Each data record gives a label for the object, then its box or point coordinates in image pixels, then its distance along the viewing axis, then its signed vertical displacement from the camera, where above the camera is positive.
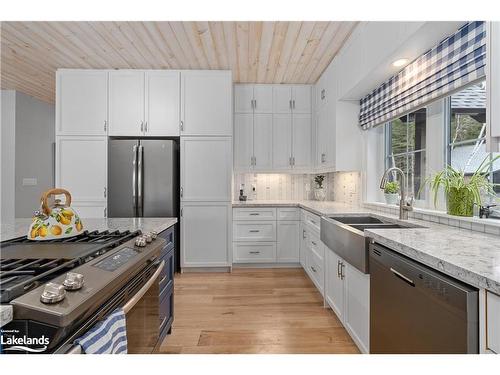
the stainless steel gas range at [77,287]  0.66 -0.30
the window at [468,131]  1.83 +0.37
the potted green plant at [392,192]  2.59 -0.06
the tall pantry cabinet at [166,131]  3.60 +0.66
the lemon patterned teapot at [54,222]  1.38 -0.19
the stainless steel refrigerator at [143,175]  3.41 +0.10
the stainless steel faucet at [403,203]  2.01 -0.13
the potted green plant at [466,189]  1.67 -0.02
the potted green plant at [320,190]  4.23 -0.08
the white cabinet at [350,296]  1.73 -0.77
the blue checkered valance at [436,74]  1.56 +0.74
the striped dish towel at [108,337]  0.75 -0.43
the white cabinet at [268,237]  3.81 -0.70
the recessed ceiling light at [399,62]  2.12 +0.92
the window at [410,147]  2.44 +0.36
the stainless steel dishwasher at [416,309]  0.88 -0.46
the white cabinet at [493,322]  0.78 -0.37
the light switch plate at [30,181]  5.08 +0.03
